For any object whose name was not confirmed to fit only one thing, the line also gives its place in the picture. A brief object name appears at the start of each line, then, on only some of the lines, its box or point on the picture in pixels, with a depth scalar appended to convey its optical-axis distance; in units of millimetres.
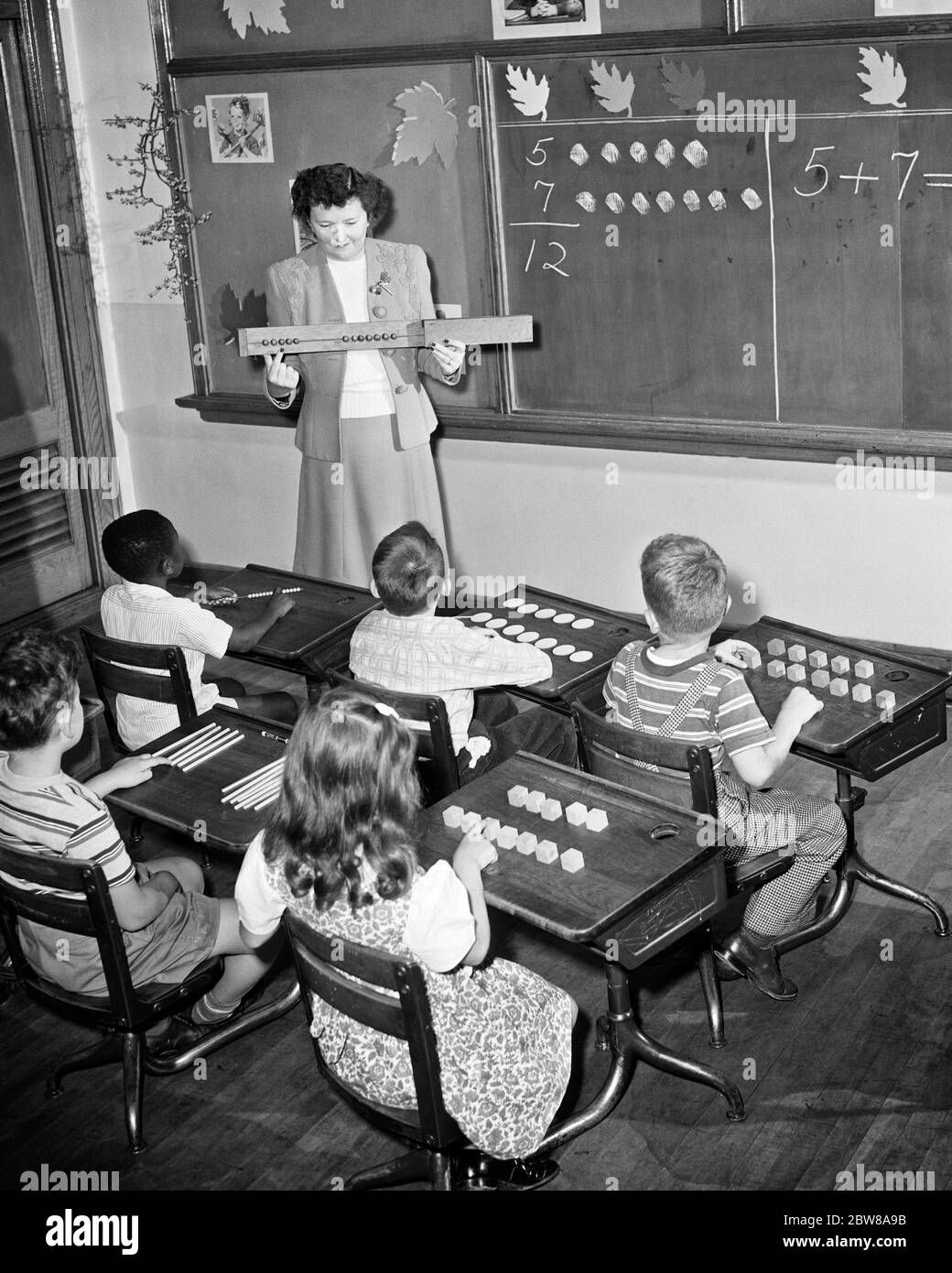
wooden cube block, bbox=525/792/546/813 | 2910
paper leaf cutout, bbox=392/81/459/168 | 5227
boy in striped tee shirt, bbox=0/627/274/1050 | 2846
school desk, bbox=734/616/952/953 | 3223
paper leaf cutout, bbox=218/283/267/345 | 5957
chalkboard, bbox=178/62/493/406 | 5301
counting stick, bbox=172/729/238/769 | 3328
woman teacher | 4801
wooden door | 5918
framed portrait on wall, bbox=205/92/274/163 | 5668
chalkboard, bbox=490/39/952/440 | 4465
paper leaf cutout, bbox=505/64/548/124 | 5008
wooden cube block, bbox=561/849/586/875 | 2705
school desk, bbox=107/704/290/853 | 3014
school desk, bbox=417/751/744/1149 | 2623
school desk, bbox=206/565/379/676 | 3881
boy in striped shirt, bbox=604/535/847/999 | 3041
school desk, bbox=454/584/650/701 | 3561
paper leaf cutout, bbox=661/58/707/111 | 4695
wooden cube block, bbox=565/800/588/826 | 2844
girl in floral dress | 2385
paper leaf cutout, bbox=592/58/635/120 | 4836
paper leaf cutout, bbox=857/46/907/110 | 4348
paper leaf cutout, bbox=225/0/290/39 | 5484
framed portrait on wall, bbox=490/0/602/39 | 4828
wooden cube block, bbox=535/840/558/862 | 2738
